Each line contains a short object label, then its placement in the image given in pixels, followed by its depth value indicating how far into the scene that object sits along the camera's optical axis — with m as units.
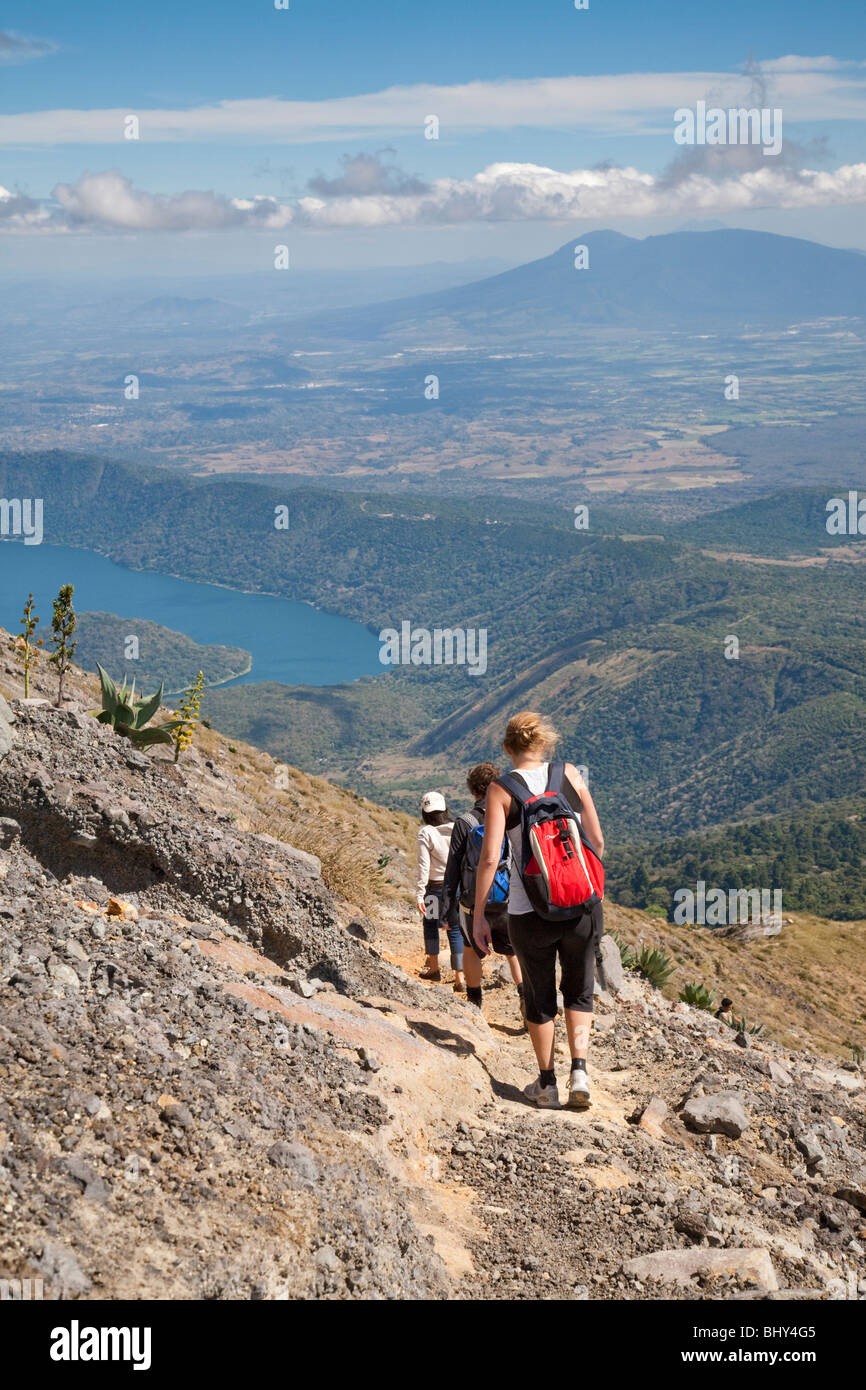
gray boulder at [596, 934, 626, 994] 7.91
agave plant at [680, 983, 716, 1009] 9.79
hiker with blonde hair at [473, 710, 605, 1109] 4.84
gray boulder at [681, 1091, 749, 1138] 5.34
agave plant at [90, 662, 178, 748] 8.55
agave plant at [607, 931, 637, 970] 10.15
